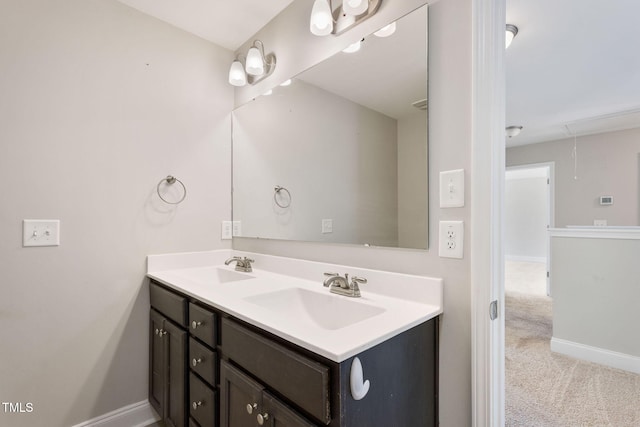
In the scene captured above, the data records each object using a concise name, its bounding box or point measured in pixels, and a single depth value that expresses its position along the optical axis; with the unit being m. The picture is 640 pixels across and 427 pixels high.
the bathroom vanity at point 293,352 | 0.76
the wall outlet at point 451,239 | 1.02
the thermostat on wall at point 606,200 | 4.43
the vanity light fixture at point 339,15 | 1.28
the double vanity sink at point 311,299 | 0.82
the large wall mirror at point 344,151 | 1.17
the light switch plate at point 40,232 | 1.40
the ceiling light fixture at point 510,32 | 2.05
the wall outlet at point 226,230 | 2.07
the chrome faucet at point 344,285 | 1.20
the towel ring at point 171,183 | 1.79
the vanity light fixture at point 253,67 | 1.81
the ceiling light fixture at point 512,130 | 4.20
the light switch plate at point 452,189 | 1.02
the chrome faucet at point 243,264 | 1.81
